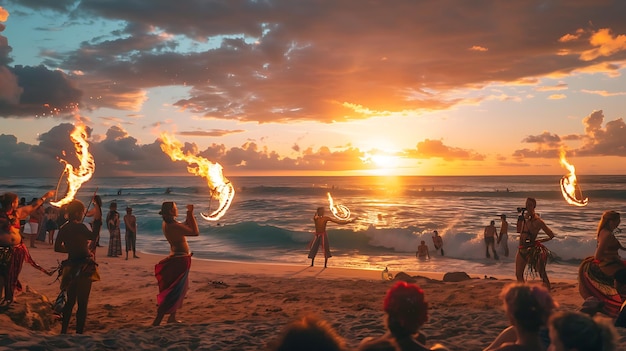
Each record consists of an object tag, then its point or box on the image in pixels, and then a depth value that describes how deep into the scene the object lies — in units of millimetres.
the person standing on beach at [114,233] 18203
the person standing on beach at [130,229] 18219
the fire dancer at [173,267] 8156
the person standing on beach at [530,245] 10508
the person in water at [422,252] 21312
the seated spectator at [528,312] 3346
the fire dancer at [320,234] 16719
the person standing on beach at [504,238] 22106
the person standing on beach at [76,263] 7340
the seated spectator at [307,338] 2070
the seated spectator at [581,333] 2865
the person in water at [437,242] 23031
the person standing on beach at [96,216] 8188
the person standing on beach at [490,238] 22219
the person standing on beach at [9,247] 7613
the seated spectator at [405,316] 3045
